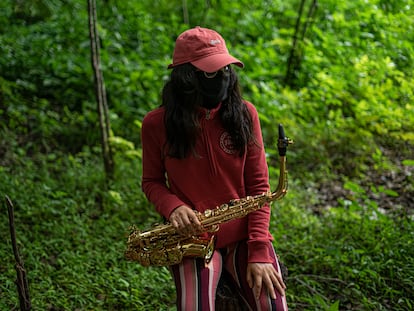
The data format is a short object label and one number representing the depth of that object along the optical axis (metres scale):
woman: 2.60
